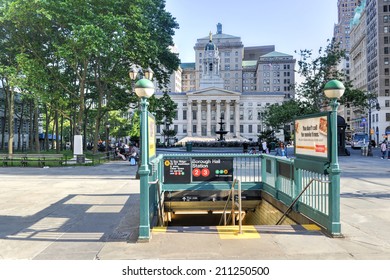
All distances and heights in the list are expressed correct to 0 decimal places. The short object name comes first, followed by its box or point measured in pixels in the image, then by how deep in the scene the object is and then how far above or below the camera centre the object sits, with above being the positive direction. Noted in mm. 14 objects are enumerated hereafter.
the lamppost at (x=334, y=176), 6543 -718
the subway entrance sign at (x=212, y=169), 10778 -949
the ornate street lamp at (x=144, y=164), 6395 -488
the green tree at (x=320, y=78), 40781 +7593
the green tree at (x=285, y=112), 41950 +4219
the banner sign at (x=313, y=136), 6832 +74
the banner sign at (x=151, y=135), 7581 +103
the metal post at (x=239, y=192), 6757 -1462
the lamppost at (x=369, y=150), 36597 -1176
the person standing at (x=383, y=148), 32312 -844
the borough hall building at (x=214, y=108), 122625 +12146
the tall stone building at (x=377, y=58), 83938 +22366
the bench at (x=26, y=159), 23719 -1338
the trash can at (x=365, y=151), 38094 -1346
